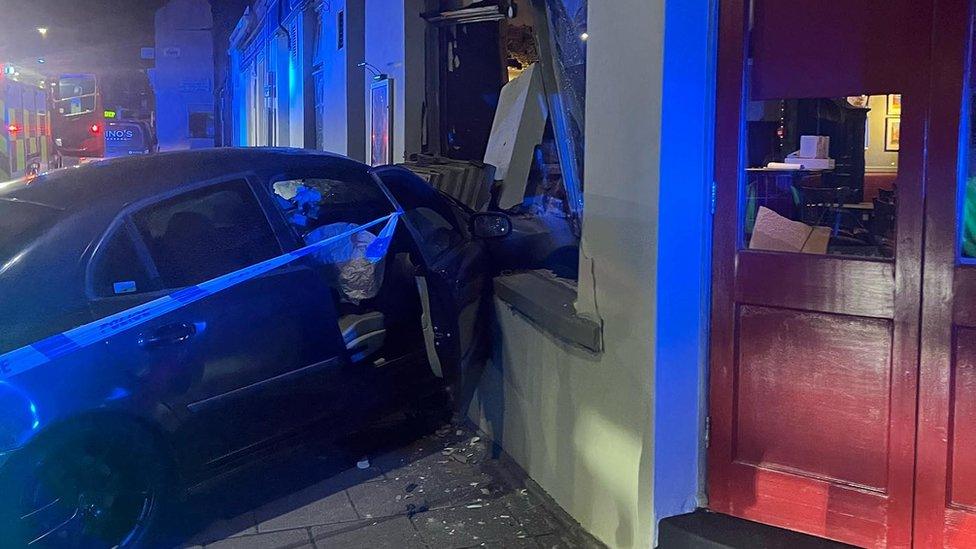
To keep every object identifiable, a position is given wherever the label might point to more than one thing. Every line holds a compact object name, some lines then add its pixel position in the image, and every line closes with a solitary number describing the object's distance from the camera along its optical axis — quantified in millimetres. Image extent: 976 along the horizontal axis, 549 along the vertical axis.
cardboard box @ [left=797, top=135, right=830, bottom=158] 3168
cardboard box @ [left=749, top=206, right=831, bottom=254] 3113
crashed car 3266
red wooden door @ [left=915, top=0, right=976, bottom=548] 2703
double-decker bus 22859
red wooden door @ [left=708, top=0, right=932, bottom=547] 2836
